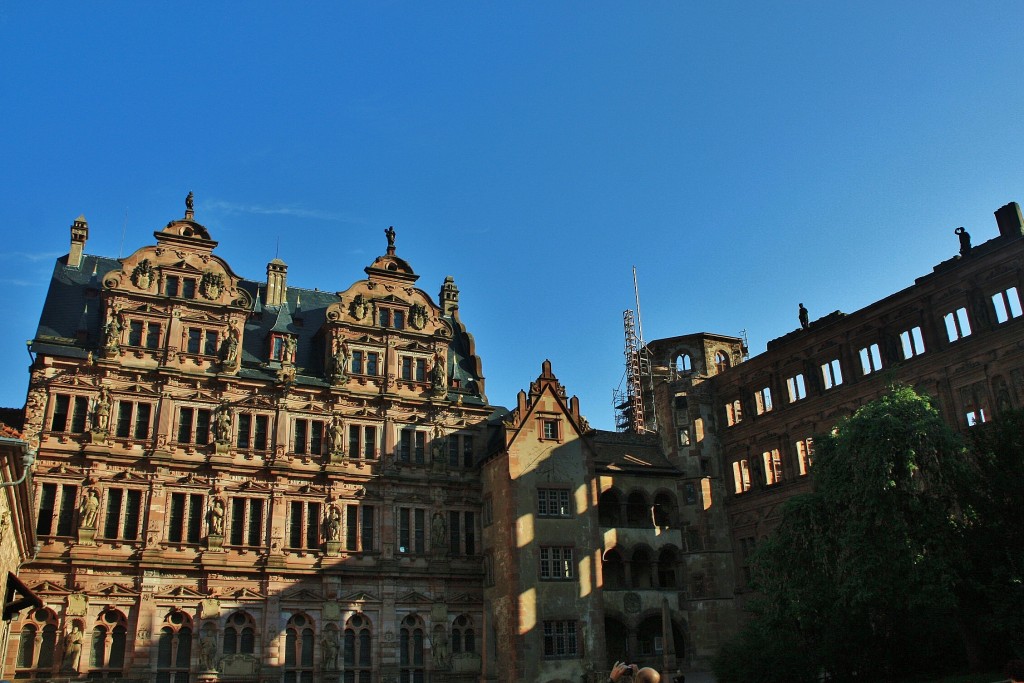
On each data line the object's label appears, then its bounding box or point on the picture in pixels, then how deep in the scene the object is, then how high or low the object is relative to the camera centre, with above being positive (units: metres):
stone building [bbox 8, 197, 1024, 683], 39.88 +9.04
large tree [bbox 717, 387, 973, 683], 31.72 +3.32
